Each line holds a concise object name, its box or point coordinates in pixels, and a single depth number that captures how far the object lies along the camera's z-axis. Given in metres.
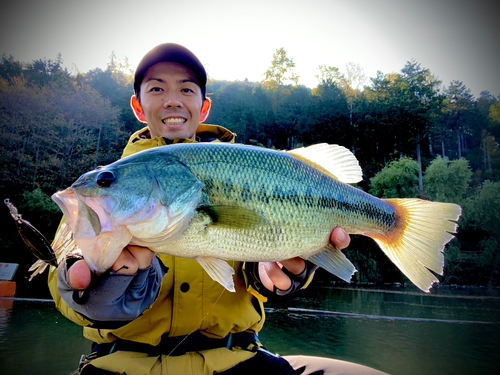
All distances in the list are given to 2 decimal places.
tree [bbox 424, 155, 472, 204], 23.61
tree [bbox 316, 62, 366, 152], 36.00
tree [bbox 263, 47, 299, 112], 38.91
